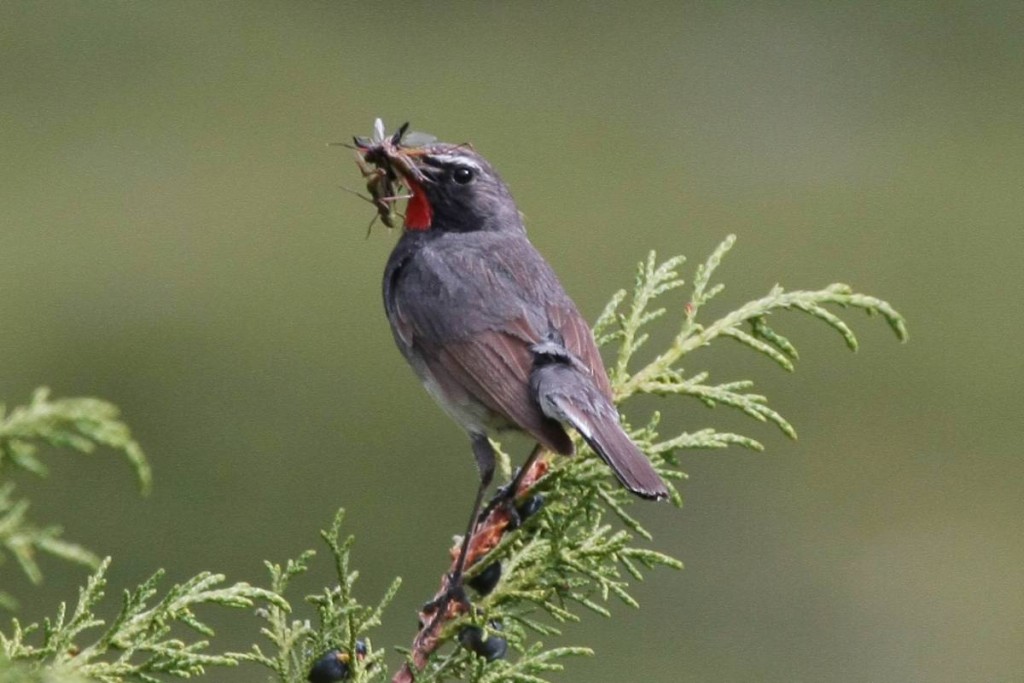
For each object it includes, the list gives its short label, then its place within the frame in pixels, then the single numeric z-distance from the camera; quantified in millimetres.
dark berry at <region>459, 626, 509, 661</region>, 7379
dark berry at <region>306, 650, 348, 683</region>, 6852
